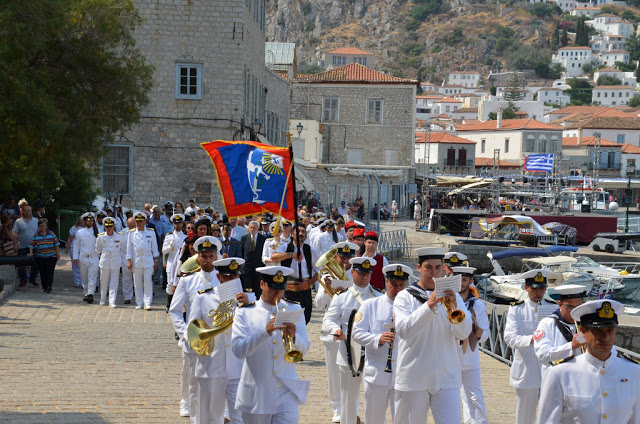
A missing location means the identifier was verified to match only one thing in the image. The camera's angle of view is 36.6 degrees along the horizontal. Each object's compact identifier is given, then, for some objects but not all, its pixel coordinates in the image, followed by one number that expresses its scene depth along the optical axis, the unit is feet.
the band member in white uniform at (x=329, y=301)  34.27
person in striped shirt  63.21
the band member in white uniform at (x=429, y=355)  25.09
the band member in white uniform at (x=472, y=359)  30.81
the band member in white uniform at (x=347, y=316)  31.42
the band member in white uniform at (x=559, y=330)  25.71
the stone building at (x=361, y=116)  214.07
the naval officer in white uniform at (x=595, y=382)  19.06
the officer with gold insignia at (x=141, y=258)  58.80
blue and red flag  50.37
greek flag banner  199.21
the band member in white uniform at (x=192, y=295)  30.76
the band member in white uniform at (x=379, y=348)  28.12
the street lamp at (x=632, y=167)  355.68
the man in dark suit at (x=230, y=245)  54.08
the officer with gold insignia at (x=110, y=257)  60.29
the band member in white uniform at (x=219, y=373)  28.43
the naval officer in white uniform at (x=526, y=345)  30.40
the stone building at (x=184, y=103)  103.76
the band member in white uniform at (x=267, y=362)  24.67
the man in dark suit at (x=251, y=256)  48.28
